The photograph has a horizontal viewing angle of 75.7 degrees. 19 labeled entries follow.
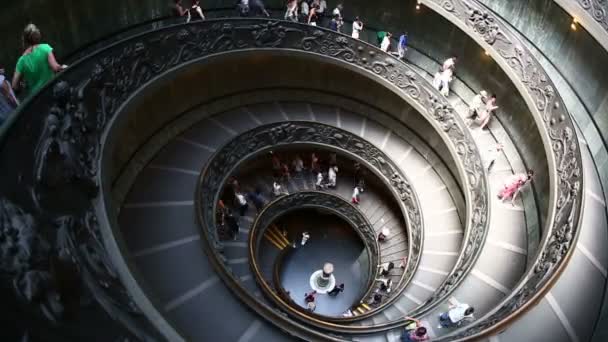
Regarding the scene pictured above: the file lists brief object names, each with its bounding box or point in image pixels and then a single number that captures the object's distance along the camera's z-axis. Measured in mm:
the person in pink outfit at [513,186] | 10094
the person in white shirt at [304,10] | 13219
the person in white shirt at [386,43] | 13148
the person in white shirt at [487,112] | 11844
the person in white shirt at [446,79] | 12797
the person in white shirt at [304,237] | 16000
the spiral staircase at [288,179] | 4633
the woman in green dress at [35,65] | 5978
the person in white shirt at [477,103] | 12203
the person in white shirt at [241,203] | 12414
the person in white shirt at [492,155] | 10984
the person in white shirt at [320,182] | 14853
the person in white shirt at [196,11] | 11133
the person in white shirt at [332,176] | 14906
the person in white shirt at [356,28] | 13250
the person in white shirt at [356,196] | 15023
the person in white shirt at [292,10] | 12591
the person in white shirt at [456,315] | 8023
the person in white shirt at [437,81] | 13031
